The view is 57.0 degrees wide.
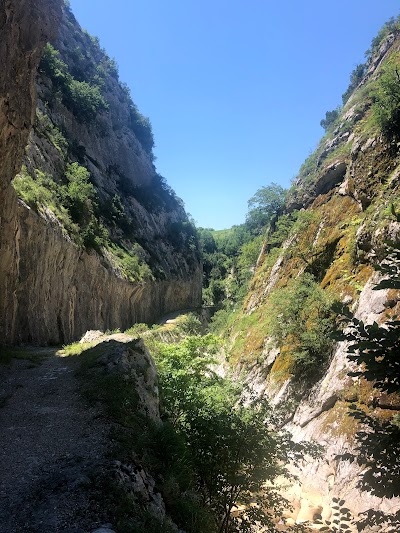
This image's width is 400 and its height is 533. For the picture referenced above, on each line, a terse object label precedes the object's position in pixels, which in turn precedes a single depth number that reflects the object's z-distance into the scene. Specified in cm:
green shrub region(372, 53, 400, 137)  1761
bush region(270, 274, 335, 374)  1433
